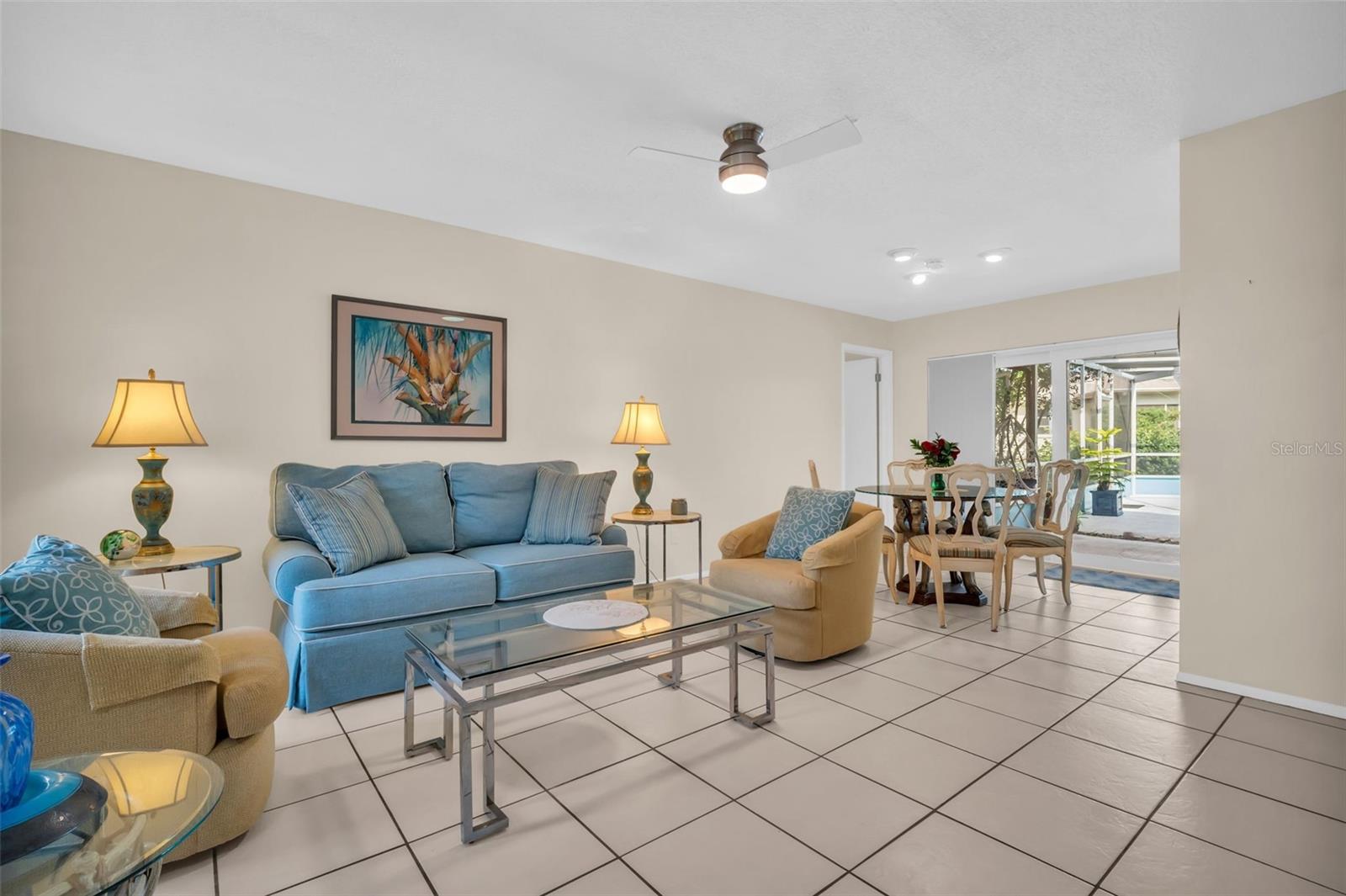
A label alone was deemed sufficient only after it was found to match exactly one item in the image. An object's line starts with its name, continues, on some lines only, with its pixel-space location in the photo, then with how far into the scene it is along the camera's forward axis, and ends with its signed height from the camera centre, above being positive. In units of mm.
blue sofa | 2684 -576
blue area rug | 4816 -1019
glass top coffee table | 1864 -645
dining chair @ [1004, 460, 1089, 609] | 4270 -543
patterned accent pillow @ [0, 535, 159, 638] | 1628 -394
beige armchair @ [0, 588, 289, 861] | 1501 -643
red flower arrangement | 4391 -3
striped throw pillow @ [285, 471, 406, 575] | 2867 -351
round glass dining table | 4453 -541
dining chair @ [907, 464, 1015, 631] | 3807 -565
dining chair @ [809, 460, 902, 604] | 4641 -734
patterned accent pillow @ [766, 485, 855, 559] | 3516 -386
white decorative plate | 2342 -623
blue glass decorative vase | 947 -452
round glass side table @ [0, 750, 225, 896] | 868 -574
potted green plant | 5668 -153
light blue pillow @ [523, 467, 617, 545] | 3688 -343
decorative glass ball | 2590 -392
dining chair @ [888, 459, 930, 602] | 4570 -505
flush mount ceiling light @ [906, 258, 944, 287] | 4858 +1410
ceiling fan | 2578 +1218
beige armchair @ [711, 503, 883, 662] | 3152 -698
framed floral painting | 3664 +468
